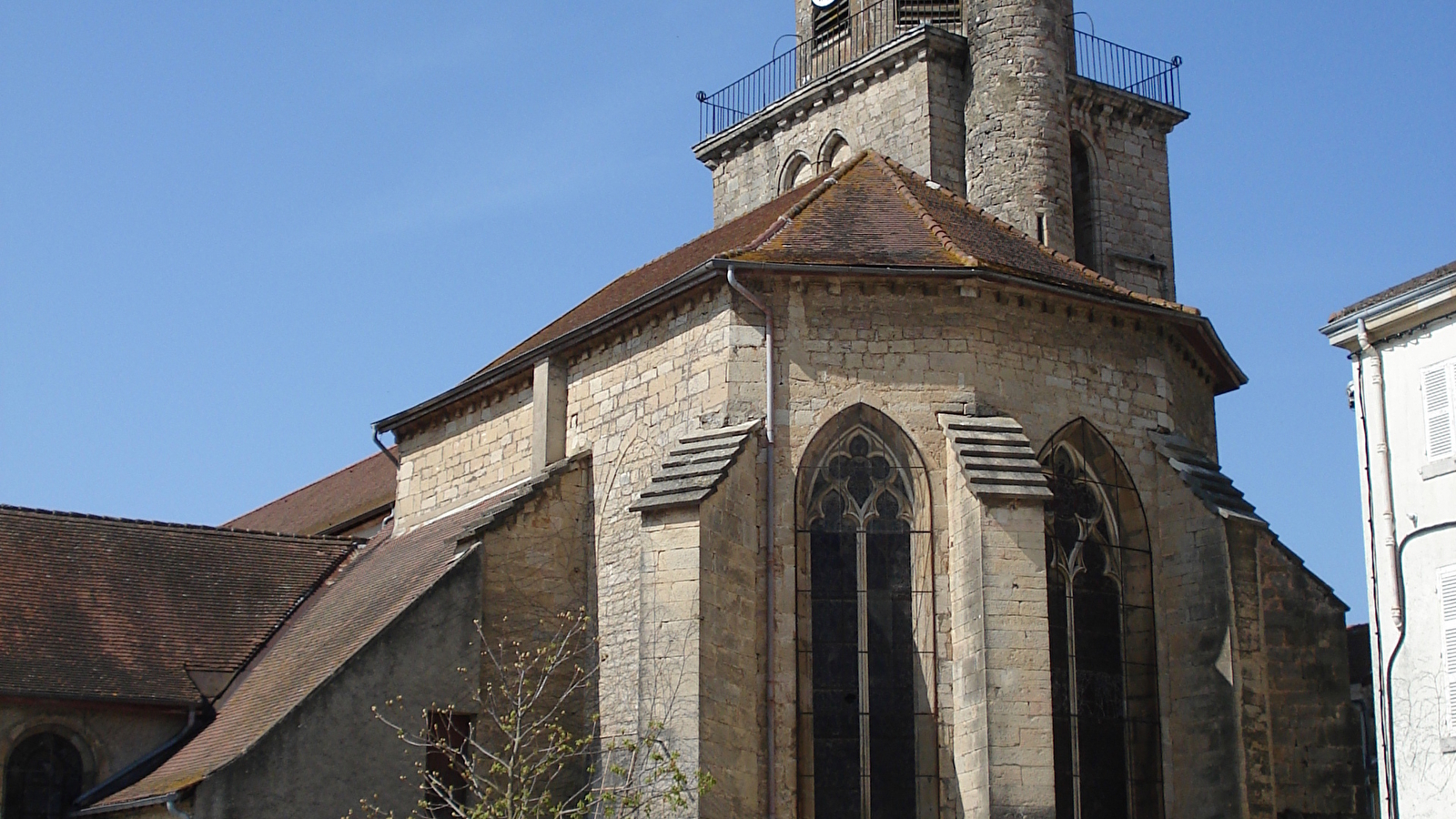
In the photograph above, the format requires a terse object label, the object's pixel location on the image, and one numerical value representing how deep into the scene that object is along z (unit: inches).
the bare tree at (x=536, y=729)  669.3
